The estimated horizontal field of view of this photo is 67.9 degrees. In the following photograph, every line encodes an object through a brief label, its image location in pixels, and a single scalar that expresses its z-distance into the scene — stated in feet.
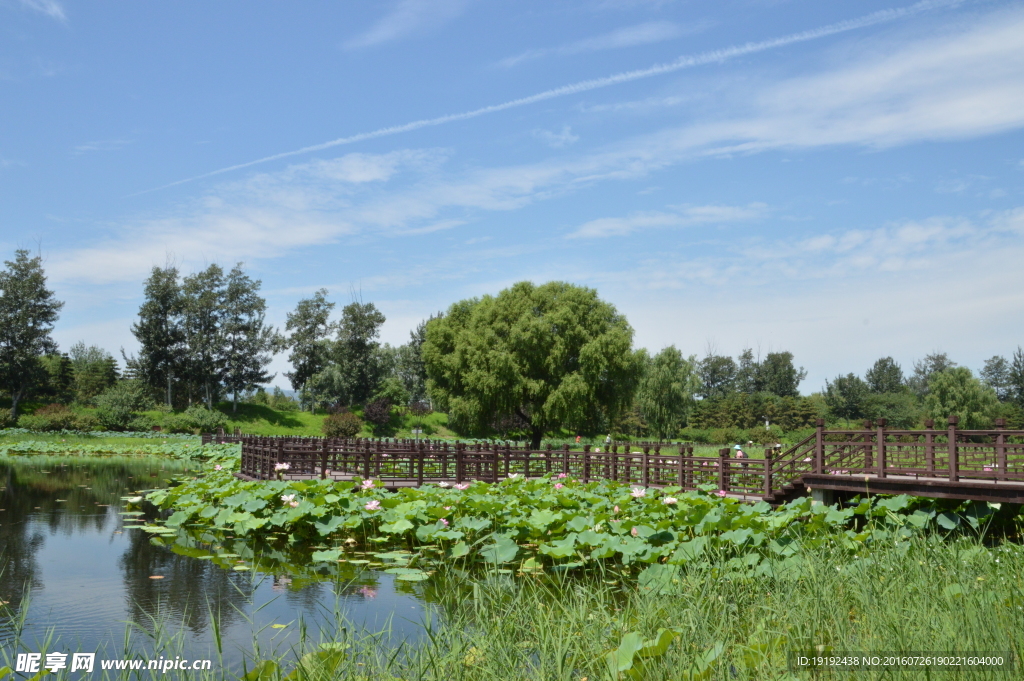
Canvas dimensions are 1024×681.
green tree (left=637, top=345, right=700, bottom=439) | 172.76
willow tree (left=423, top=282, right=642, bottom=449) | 135.13
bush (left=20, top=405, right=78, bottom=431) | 150.61
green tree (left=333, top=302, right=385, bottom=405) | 208.33
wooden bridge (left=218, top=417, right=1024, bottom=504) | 42.86
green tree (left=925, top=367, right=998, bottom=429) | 175.42
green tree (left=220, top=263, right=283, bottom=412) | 204.03
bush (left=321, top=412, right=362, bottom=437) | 159.22
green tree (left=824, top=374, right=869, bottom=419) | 233.51
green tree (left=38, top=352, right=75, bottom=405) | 186.80
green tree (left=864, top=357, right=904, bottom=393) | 317.01
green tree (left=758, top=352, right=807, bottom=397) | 280.92
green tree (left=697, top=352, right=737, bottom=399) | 328.02
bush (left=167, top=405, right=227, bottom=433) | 168.55
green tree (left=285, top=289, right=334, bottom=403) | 223.30
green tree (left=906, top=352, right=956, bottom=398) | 283.59
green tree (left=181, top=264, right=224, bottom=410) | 198.39
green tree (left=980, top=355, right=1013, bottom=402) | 320.93
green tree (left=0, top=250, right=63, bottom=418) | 177.68
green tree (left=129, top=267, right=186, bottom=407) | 195.31
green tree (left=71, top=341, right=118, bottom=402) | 204.64
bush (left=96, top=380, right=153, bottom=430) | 163.53
